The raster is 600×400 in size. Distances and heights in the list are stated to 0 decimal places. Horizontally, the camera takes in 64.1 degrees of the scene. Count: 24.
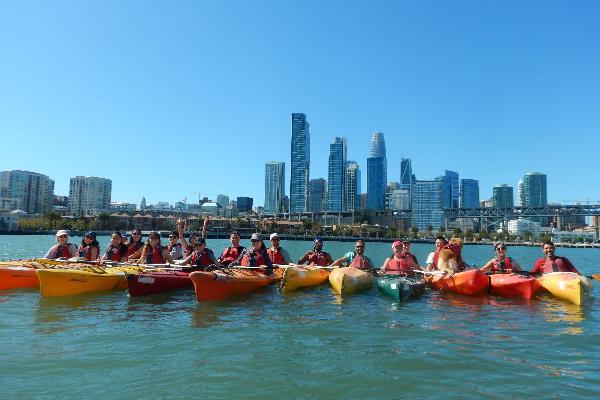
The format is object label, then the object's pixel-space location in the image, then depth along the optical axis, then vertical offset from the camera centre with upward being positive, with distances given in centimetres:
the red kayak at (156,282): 1325 -151
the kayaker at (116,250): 1672 -77
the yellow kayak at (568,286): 1320 -137
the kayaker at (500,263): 1595 -92
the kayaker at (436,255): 1636 -71
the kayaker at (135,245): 1700 -60
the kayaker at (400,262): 1588 -97
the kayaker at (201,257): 1452 -83
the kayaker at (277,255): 1730 -86
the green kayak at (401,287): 1363 -155
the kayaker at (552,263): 1498 -82
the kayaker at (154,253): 1603 -80
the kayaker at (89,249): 1617 -72
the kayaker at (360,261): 1677 -99
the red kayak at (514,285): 1412 -147
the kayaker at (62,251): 1576 -79
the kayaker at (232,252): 1611 -76
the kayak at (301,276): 1484 -145
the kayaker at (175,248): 1733 -68
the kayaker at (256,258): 1554 -87
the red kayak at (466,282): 1436 -144
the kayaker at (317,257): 1786 -93
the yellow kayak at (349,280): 1480 -149
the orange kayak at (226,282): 1276 -148
